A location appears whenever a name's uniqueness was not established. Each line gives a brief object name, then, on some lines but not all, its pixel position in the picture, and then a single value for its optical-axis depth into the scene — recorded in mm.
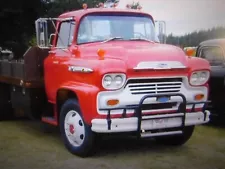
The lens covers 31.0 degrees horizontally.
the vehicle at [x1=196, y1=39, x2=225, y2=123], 7695
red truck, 5359
